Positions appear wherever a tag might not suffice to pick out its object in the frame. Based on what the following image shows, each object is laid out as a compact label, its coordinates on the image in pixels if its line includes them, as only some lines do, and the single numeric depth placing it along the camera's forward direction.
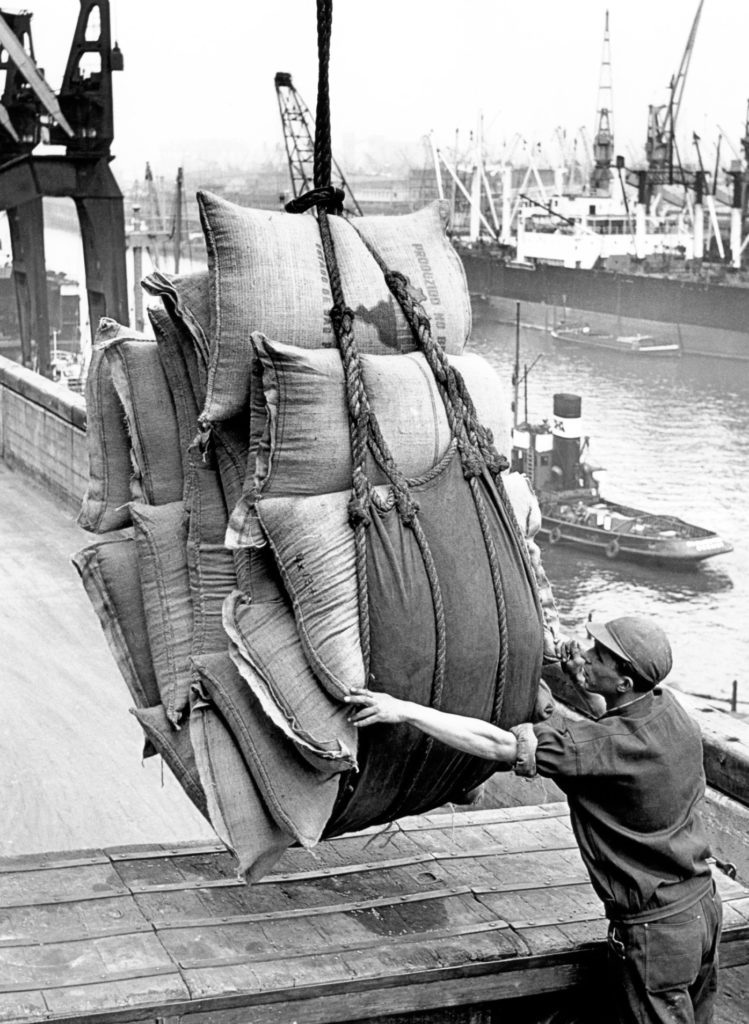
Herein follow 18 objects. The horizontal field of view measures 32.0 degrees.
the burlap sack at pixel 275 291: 3.58
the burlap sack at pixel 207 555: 3.86
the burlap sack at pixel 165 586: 4.01
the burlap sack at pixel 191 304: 3.82
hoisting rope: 3.41
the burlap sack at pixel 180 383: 4.11
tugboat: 27.80
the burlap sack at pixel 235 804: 3.54
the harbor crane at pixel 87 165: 20.81
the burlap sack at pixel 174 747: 3.79
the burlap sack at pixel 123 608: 4.15
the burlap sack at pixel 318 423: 3.47
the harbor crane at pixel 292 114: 34.50
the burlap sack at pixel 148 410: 4.21
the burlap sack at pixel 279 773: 3.50
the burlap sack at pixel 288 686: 3.36
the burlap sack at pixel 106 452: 4.34
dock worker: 3.31
